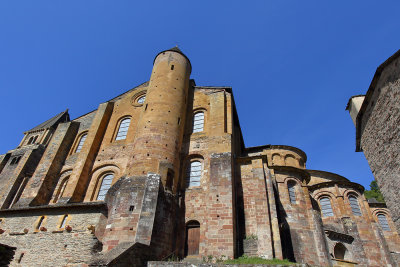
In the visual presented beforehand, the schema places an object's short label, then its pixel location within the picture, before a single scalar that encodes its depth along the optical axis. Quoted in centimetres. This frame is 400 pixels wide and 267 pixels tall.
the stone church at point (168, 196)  1200
